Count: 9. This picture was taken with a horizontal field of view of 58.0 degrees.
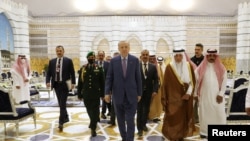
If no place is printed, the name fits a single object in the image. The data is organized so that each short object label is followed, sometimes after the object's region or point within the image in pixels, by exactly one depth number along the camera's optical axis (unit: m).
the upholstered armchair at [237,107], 3.00
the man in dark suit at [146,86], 3.31
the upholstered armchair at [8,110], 3.17
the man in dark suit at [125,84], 2.66
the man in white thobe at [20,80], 5.07
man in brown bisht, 2.91
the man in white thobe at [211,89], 2.93
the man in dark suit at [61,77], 3.54
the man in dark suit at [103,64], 4.13
